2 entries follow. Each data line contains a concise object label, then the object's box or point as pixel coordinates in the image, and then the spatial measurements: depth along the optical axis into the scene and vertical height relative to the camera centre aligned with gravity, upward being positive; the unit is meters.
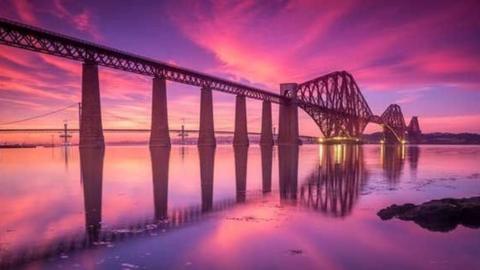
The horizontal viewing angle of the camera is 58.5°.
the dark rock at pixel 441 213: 11.34 -2.20
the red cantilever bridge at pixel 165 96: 53.78 +9.39
